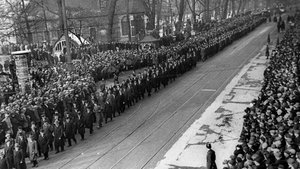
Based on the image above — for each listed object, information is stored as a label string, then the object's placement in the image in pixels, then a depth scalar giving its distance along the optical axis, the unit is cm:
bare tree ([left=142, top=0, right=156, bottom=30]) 4109
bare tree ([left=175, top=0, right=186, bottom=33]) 4142
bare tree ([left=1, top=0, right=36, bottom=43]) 3196
